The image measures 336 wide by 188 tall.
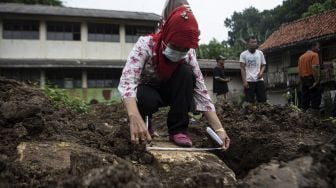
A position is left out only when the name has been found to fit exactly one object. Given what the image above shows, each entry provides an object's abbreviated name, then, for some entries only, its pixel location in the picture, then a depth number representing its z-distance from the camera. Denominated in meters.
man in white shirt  7.59
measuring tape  2.99
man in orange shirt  7.83
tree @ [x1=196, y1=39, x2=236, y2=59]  27.55
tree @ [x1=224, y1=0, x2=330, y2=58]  30.00
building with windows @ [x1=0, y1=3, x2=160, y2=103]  19.47
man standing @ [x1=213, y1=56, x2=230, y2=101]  9.20
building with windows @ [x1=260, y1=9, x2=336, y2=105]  16.94
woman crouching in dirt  2.83
